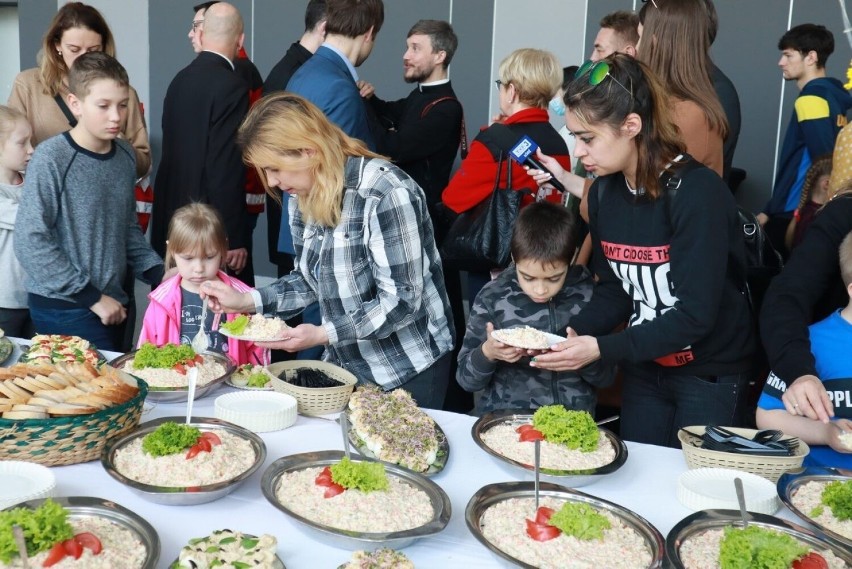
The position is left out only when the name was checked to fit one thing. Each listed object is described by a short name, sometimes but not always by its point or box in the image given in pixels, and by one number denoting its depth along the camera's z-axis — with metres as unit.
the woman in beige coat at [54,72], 3.57
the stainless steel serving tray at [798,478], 1.65
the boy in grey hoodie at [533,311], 2.41
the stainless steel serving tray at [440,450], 1.78
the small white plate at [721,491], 1.65
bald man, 3.68
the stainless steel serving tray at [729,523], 1.45
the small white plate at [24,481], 1.52
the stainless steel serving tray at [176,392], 2.10
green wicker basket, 1.62
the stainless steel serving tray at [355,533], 1.41
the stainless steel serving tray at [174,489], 1.54
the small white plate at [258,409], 1.96
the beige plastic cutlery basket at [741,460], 1.76
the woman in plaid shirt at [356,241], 2.26
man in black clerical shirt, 4.12
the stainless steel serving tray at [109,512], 1.40
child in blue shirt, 2.04
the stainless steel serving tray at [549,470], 1.71
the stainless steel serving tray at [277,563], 1.32
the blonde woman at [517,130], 3.48
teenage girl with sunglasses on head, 2.08
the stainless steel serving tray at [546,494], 1.44
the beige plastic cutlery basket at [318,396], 2.07
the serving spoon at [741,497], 1.51
